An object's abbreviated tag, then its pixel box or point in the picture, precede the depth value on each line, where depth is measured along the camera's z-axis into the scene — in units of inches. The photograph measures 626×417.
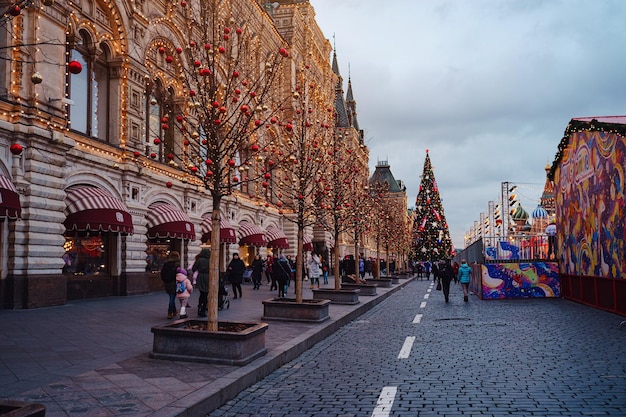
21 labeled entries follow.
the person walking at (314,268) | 1136.8
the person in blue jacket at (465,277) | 912.3
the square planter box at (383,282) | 1278.3
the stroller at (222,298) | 660.9
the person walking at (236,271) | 839.1
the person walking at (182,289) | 563.8
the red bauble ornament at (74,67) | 231.6
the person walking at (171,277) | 575.5
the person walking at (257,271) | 1113.4
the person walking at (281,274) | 870.4
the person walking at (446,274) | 912.5
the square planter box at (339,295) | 739.4
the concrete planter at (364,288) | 937.6
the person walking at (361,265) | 1800.1
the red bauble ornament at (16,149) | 250.9
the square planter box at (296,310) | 530.4
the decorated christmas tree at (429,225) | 2623.0
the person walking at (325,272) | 1447.1
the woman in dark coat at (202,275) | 592.4
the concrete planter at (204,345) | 322.0
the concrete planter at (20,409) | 164.1
